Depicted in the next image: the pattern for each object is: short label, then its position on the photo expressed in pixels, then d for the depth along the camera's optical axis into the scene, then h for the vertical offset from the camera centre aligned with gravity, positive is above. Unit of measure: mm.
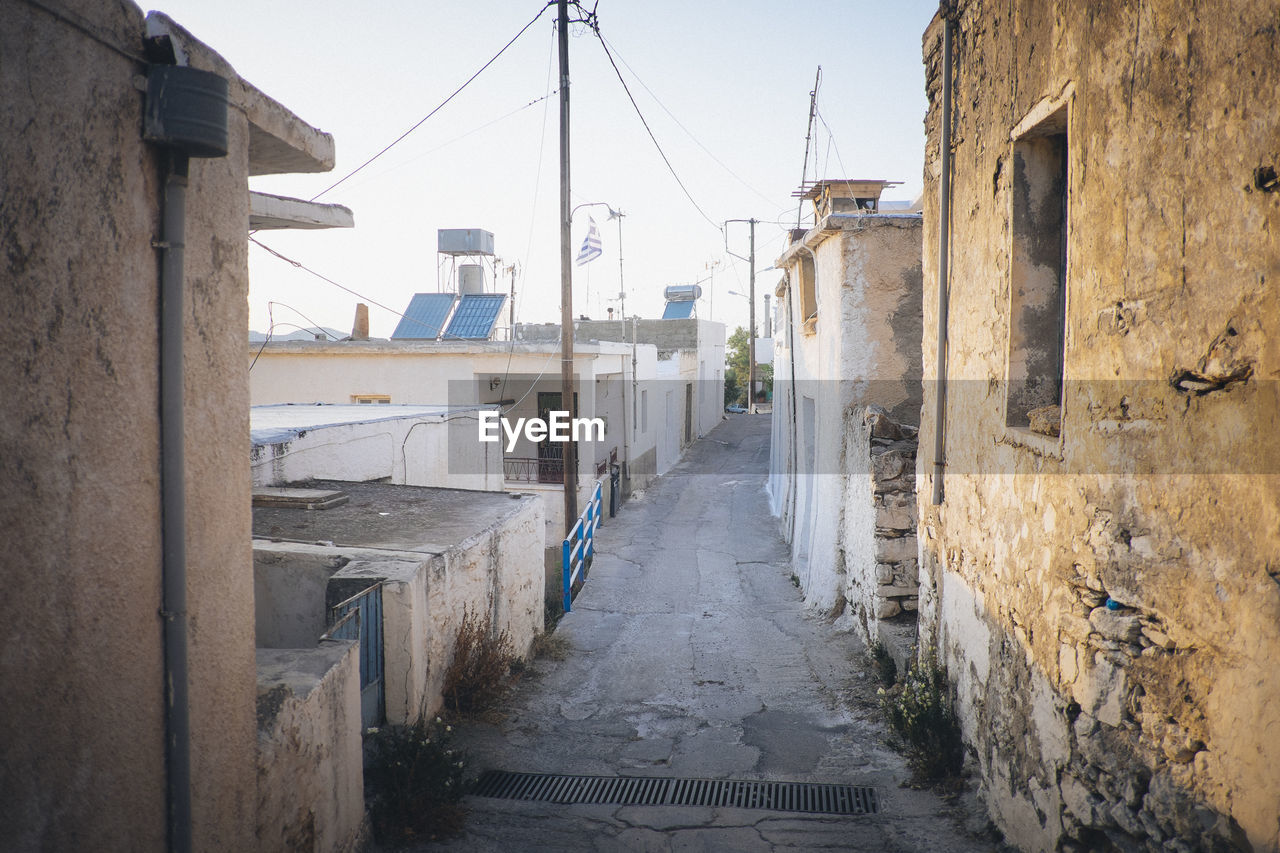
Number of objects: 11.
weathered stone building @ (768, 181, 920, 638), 7145 -76
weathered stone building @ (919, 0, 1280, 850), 2299 -98
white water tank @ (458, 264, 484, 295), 22500 +3104
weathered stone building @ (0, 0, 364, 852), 1993 -121
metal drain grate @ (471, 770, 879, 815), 4719 -2200
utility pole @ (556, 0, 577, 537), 12648 +2003
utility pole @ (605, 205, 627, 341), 27395 +5696
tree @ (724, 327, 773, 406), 43031 +1454
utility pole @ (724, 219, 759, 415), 35719 +1990
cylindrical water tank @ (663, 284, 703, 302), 37269 +4530
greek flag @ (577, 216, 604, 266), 17756 +3101
